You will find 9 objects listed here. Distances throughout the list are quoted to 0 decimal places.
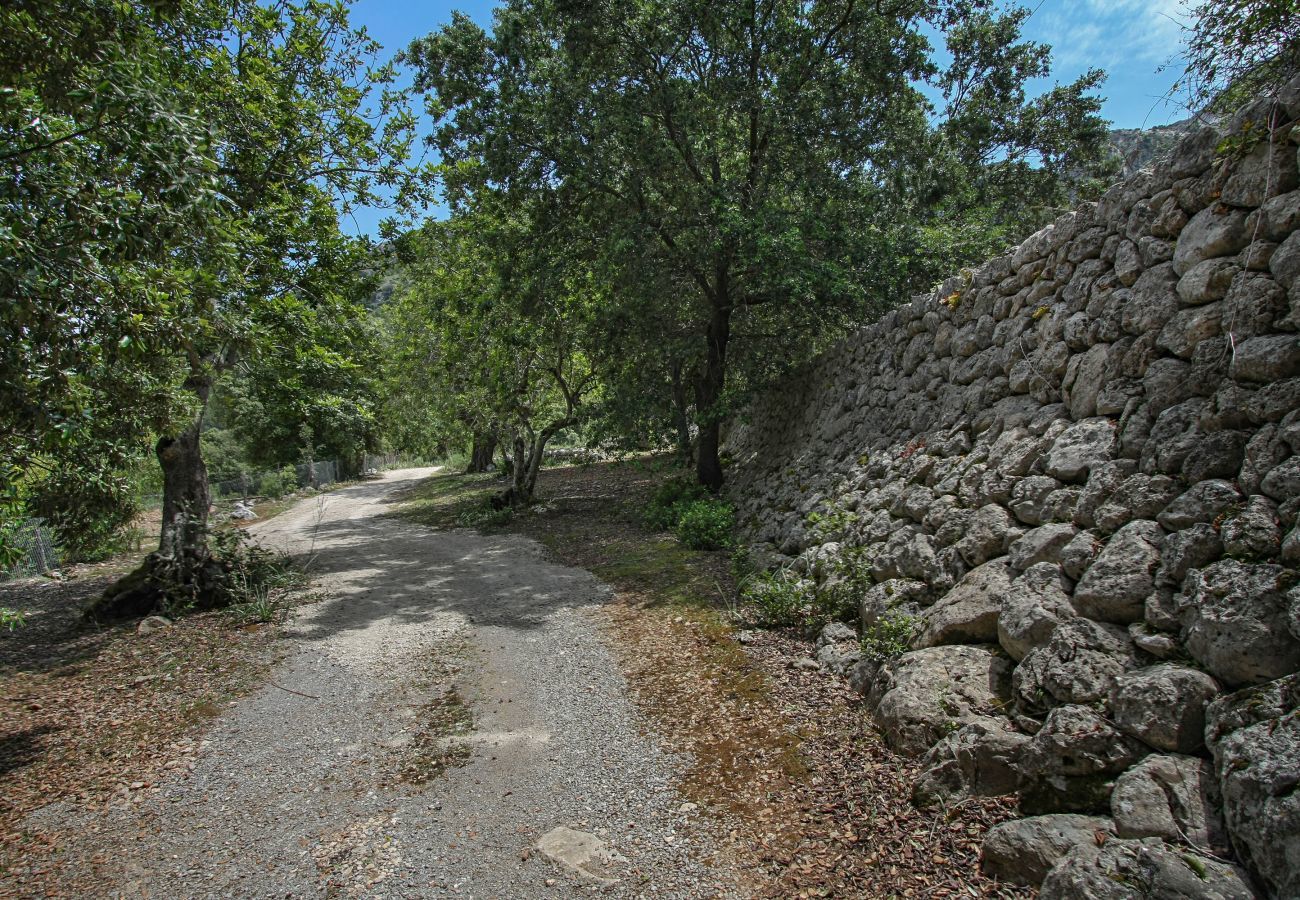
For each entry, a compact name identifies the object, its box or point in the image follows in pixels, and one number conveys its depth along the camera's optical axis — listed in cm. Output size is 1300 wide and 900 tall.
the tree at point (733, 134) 1014
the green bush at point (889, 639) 483
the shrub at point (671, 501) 1226
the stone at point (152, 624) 786
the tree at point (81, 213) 326
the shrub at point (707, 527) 1006
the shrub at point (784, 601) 643
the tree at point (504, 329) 1238
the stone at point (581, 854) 350
